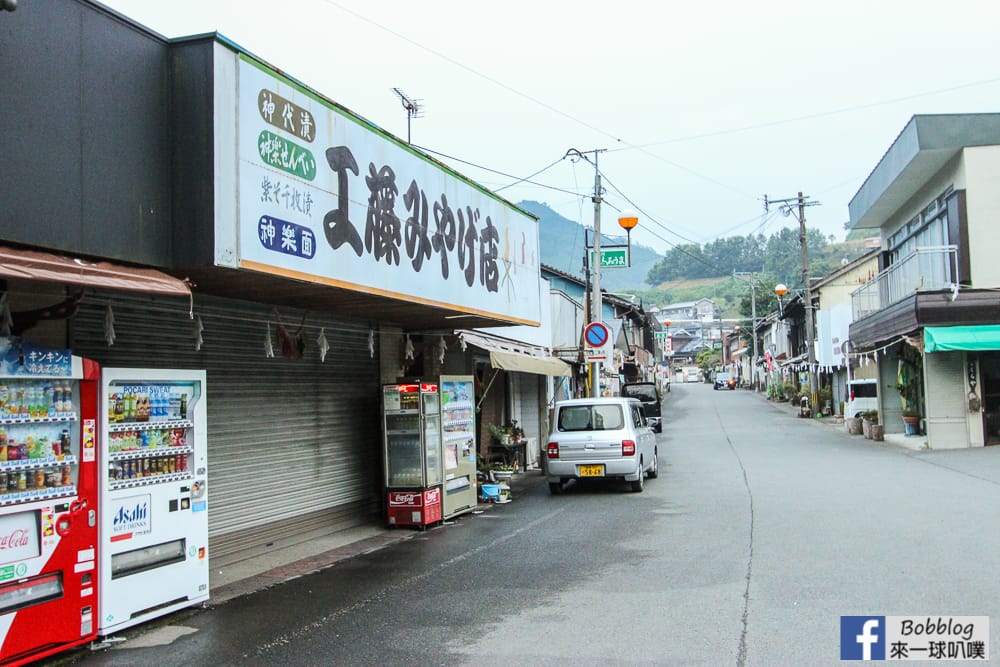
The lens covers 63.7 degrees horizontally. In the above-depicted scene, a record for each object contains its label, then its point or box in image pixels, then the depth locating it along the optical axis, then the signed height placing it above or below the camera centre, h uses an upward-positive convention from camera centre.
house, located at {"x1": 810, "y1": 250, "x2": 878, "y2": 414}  36.84 +2.76
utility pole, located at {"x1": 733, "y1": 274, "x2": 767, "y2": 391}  61.88 +6.85
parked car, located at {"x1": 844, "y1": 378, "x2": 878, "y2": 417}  30.69 -0.70
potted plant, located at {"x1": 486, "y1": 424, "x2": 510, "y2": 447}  17.69 -1.09
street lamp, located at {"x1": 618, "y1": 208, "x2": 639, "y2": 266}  18.82 +3.77
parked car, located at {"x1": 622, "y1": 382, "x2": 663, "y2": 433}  32.06 -0.65
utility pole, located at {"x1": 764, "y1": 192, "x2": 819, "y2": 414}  35.95 +3.08
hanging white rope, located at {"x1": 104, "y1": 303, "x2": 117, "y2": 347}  7.06 +0.58
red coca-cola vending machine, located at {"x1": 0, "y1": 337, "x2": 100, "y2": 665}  5.62 -0.78
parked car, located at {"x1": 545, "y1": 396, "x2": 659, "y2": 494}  14.57 -1.11
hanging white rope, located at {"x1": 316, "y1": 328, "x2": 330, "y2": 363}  10.27 +0.59
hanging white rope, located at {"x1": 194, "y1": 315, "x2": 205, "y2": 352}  8.11 +0.59
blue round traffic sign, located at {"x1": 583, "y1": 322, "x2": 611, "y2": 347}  18.58 +1.12
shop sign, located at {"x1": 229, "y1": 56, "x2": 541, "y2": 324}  7.16 +2.01
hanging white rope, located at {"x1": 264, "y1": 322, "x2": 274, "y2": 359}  9.23 +0.49
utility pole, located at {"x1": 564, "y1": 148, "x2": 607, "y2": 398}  20.19 +2.25
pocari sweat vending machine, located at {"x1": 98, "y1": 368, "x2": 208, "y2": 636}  6.48 -0.87
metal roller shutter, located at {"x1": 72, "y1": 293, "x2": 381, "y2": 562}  8.16 -0.29
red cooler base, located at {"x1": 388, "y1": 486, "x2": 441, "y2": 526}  11.60 -1.74
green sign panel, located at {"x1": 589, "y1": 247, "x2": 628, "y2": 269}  20.42 +3.18
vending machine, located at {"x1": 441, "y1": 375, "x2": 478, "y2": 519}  12.41 -0.91
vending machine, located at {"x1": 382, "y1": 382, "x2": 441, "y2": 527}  11.66 -0.99
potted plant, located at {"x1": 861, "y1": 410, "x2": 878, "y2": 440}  26.41 -1.47
